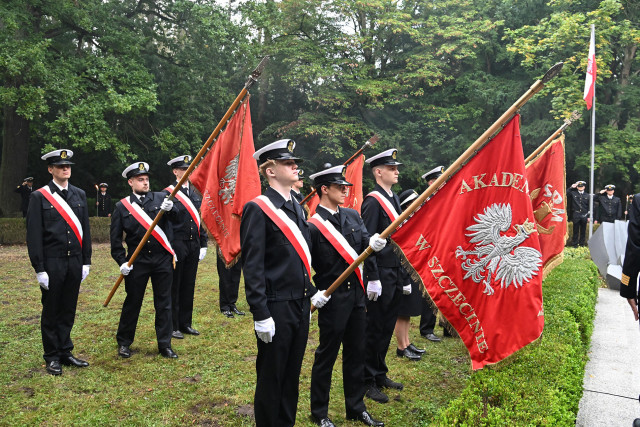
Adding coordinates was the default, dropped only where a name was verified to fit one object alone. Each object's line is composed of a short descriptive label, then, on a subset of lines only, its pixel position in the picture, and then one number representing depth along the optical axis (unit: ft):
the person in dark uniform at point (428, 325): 23.62
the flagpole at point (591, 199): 47.39
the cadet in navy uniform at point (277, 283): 11.79
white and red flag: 44.55
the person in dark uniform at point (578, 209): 59.21
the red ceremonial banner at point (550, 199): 20.24
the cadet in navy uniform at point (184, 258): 22.82
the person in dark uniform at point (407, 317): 19.85
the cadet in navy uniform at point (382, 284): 16.72
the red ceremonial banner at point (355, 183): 29.94
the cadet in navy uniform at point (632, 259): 14.66
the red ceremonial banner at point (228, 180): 18.16
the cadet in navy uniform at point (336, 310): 14.23
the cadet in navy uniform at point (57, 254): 17.95
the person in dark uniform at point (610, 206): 57.31
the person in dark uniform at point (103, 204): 66.13
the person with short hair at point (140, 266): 20.04
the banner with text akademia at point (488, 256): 12.39
